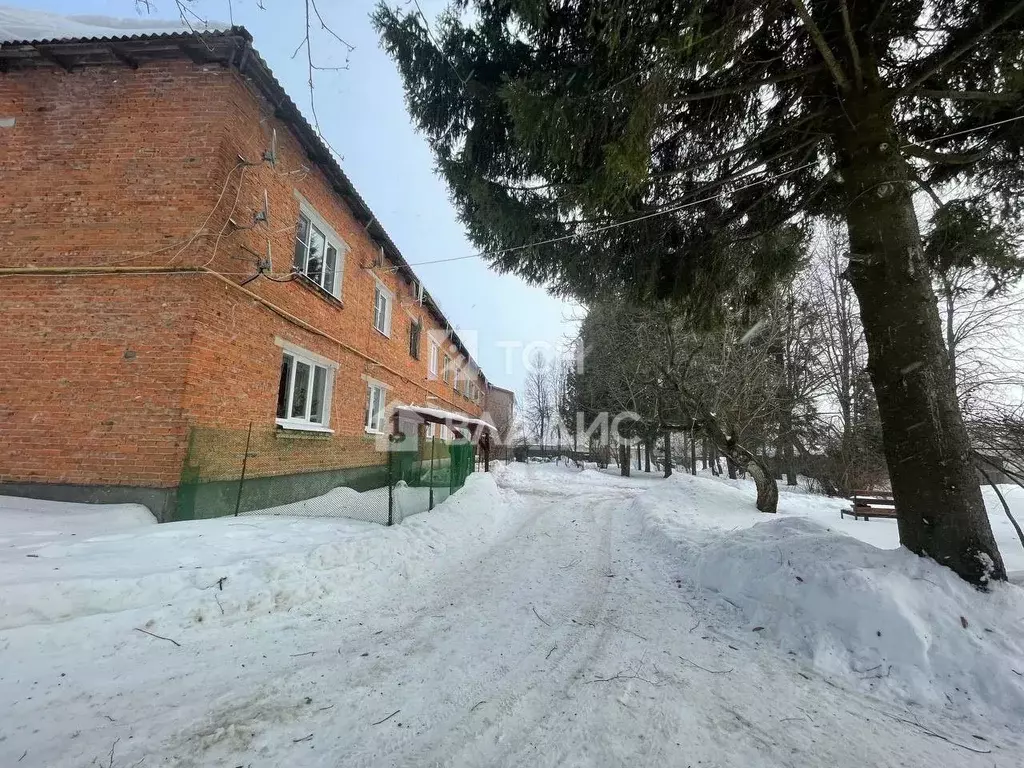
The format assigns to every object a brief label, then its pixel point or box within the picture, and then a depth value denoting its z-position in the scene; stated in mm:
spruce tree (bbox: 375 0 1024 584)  3762
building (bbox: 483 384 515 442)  37781
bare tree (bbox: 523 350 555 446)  48916
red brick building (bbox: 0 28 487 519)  5520
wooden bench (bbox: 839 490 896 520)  10078
